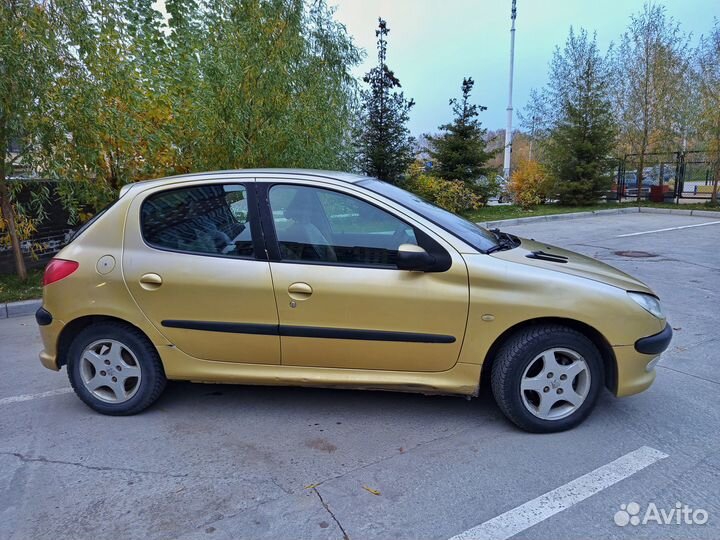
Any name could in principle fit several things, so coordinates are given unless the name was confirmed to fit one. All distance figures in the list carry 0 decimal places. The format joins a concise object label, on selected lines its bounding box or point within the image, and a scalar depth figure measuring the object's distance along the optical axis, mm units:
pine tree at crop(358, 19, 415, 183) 15000
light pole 24000
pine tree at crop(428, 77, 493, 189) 16203
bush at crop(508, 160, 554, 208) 17948
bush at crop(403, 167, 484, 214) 15141
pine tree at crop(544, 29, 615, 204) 17781
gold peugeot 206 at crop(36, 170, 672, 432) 3023
